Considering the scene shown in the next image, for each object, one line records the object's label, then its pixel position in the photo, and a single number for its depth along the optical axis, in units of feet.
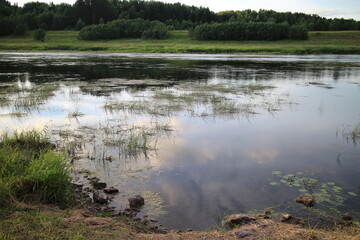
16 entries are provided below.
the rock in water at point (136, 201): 21.74
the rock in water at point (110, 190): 23.60
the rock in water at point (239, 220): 19.51
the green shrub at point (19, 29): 374.84
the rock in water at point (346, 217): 20.29
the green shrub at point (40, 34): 326.44
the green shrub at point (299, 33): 295.48
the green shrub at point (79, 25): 424.42
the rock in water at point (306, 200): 21.86
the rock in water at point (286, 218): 20.02
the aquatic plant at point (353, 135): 36.68
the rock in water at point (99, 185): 24.37
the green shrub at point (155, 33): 328.49
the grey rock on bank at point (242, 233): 17.46
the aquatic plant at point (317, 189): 22.43
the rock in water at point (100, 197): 22.09
